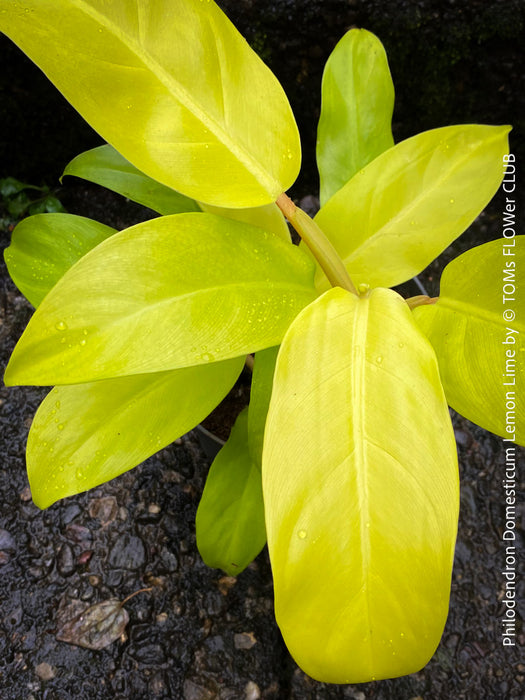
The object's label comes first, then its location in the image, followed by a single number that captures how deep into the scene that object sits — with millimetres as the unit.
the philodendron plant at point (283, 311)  485
